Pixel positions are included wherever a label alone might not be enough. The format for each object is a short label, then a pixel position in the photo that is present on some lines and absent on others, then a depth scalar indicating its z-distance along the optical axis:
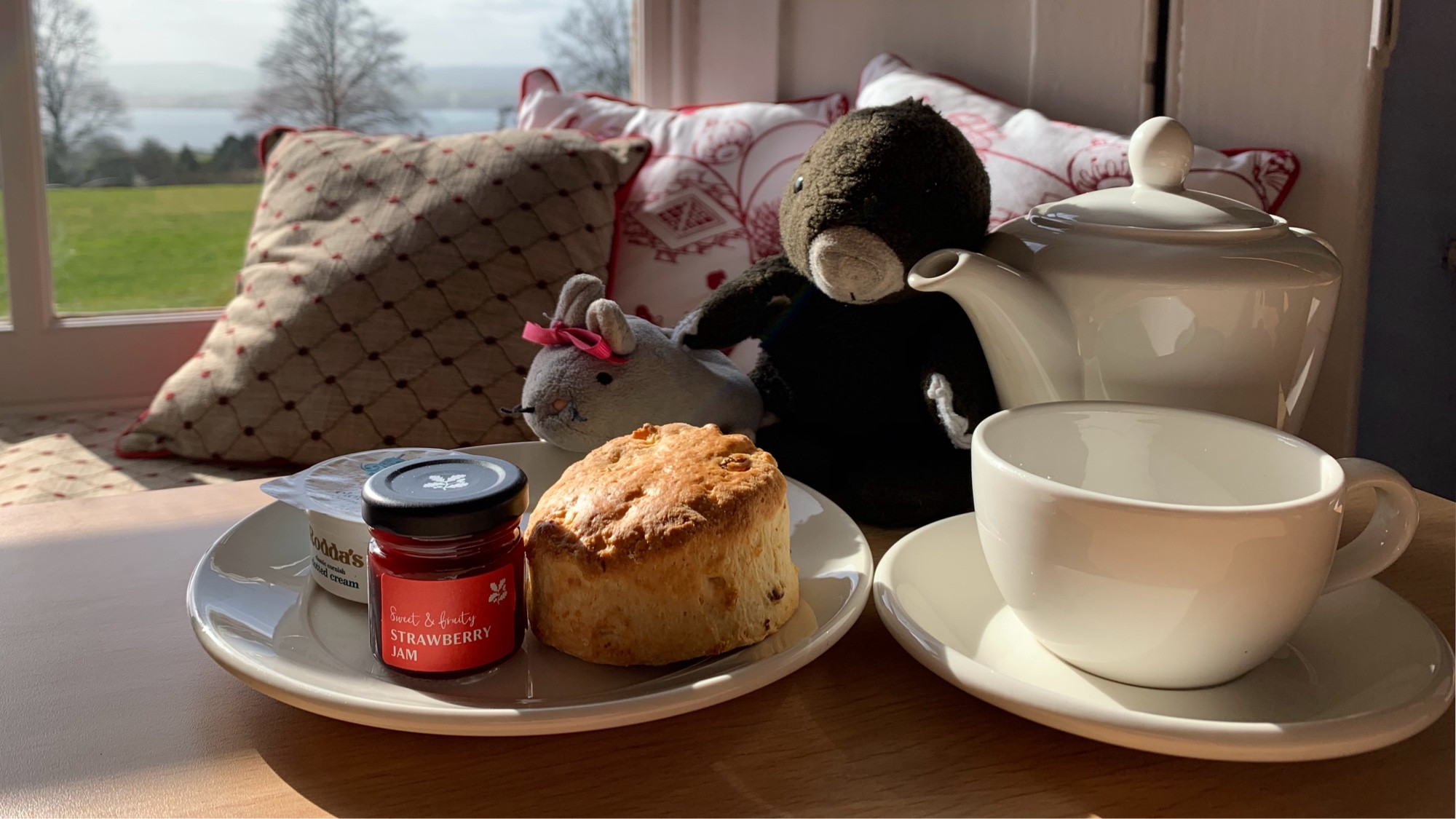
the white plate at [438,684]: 0.44
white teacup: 0.43
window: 1.64
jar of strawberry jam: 0.47
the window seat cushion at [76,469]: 1.27
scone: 0.50
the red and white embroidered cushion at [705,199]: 1.43
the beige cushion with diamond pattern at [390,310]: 1.30
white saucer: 0.42
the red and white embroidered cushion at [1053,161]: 1.07
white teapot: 0.58
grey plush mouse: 0.76
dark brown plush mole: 0.69
